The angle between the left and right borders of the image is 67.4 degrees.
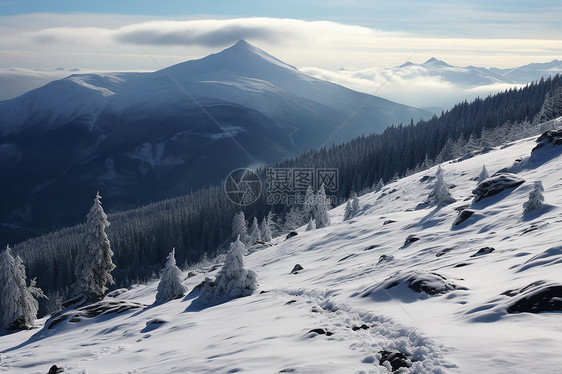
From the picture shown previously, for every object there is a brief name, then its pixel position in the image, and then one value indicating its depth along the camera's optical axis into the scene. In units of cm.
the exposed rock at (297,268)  3018
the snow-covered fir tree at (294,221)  8869
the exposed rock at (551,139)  4085
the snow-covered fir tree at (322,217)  5891
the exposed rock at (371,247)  3090
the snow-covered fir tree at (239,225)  9258
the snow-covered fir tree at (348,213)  6444
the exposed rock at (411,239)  2817
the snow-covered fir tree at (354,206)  6412
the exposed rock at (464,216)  2905
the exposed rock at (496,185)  3297
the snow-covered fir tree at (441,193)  4012
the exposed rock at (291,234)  5271
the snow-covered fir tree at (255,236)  7807
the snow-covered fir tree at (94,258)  4366
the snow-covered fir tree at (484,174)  4259
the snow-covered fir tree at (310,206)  7344
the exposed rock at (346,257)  2971
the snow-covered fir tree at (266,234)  7656
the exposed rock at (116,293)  4729
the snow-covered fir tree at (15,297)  4053
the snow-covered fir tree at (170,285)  3097
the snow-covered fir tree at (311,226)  5865
